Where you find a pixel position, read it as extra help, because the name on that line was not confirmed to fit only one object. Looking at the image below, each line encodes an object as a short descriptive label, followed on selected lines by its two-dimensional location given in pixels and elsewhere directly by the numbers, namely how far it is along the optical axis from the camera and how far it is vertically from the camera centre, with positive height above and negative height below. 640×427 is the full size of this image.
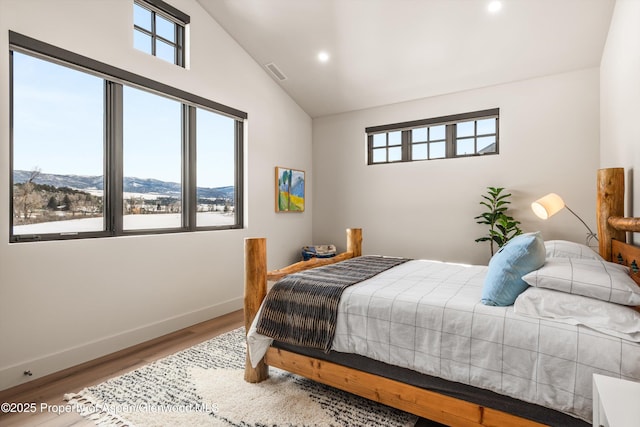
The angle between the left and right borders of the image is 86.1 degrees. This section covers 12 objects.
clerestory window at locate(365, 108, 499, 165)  4.19 +1.00
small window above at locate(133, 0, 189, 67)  3.14 +1.80
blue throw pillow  1.71 -0.30
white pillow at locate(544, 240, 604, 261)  2.26 -0.26
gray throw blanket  1.98 -0.57
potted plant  3.78 -0.07
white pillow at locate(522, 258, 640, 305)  1.46 -0.31
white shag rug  1.90 -1.13
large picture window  2.44 +0.57
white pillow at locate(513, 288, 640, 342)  1.37 -0.43
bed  1.39 -0.61
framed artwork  4.69 +0.36
